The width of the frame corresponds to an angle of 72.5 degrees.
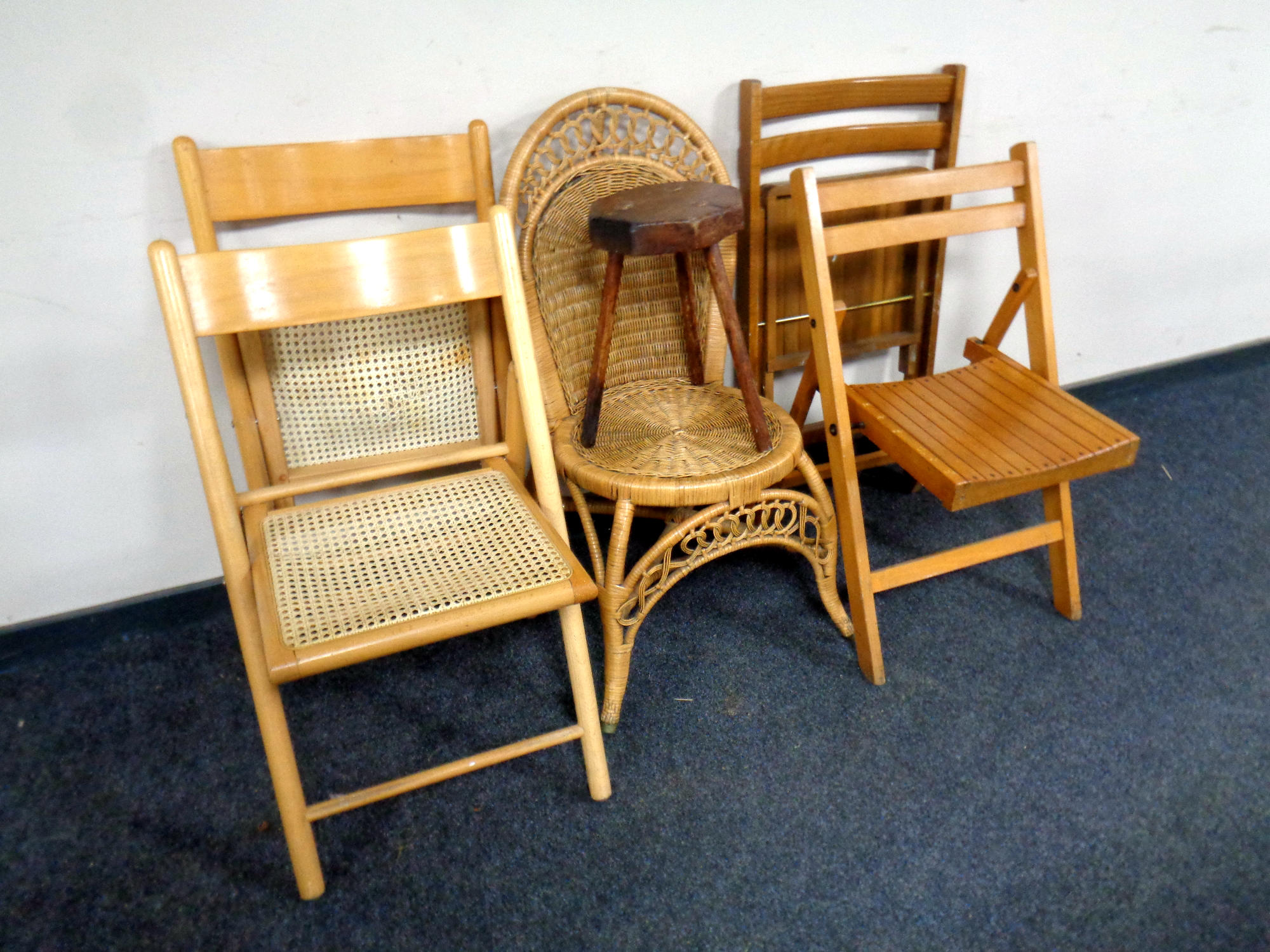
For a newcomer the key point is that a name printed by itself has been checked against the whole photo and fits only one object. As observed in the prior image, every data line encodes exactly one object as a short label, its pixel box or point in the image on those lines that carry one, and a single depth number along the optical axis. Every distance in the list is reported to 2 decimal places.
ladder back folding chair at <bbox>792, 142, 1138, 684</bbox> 1.41
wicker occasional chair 1.43
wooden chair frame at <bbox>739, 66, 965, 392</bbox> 1.73
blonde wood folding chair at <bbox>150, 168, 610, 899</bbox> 1.10
